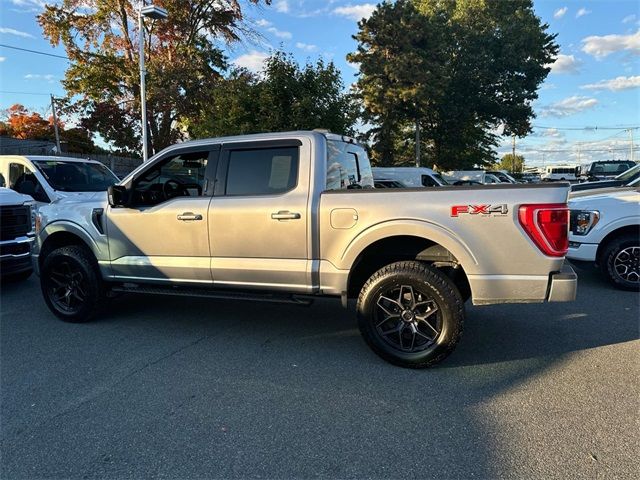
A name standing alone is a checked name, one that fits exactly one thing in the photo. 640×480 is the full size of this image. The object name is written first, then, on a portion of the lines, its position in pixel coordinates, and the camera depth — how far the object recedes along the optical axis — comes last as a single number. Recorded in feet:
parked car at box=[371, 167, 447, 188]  63.82
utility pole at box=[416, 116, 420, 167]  110.02
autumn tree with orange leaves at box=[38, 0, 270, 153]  76.64
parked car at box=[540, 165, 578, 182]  178.54
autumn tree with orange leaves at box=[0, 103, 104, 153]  120.98
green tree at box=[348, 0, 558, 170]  100.53
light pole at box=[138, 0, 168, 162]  42.04
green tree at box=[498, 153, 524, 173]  414.72
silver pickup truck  11.89
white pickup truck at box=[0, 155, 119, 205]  28.84
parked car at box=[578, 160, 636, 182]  83.71
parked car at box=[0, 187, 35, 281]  21.03
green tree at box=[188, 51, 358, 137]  47.37
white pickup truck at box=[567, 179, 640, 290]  20.94
